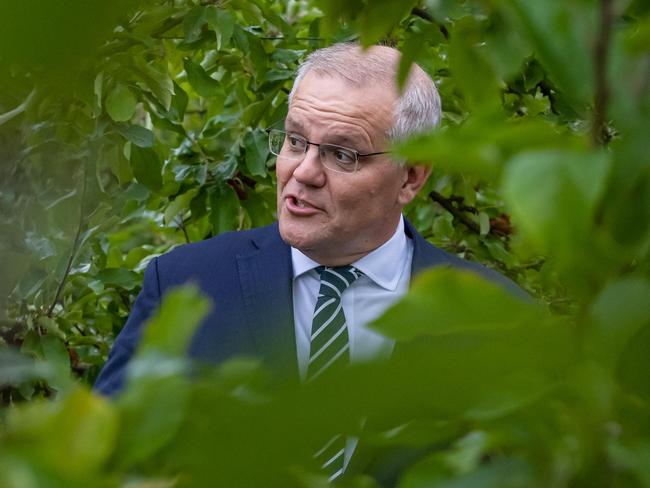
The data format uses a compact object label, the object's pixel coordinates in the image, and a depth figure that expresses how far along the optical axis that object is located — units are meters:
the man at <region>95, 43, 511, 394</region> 5.11
